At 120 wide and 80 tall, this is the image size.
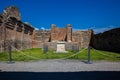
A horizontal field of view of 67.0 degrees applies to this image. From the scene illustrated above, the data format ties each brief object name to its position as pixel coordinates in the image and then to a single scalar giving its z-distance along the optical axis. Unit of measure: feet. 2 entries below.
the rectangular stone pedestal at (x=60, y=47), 32.72
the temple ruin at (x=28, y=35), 29.35
